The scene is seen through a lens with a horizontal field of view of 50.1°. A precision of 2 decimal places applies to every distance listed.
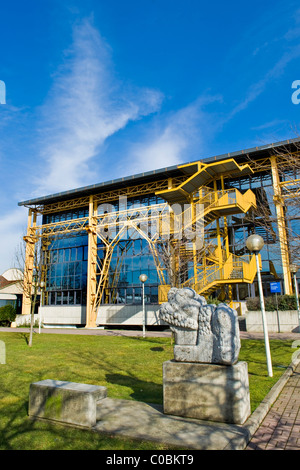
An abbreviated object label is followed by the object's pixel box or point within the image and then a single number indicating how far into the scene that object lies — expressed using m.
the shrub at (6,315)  30.86
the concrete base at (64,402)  4.64
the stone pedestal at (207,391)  4.67
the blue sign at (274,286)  19.61
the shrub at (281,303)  17.86
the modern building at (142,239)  20.84
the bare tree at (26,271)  18.63
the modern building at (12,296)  36.94
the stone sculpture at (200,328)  4.89
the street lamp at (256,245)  8.56
